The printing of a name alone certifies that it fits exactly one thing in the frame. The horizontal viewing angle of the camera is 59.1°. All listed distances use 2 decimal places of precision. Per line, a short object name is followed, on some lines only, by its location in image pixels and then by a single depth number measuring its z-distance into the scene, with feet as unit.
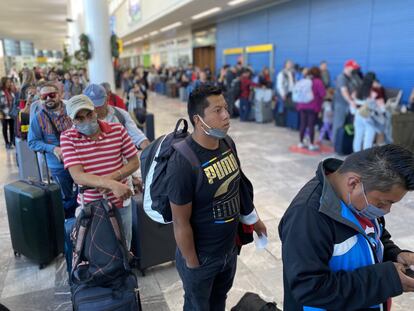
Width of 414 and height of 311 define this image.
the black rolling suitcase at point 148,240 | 9.40
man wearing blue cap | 10.32
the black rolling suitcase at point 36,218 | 9.86
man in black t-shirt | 5.45
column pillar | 26.22
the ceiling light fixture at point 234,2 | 38.23
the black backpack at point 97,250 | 6.78
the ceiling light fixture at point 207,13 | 43.49
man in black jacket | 3.75
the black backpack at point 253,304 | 5.89
